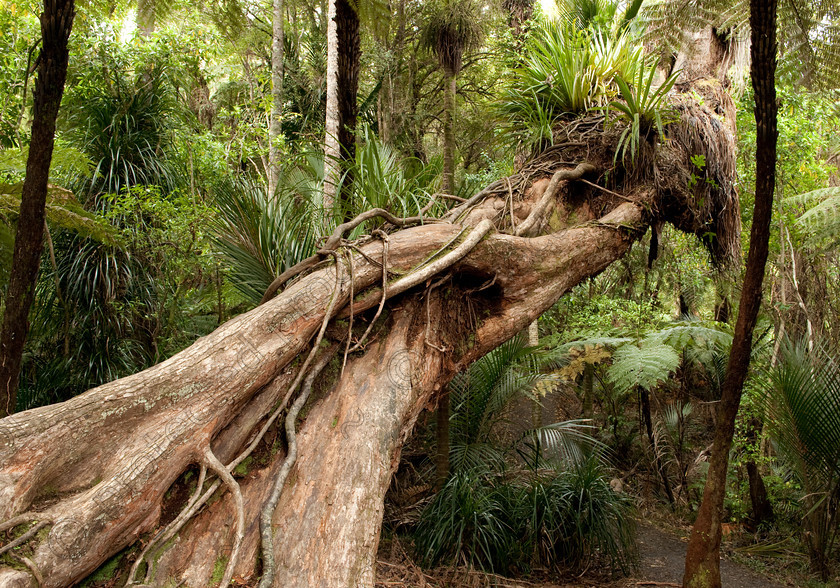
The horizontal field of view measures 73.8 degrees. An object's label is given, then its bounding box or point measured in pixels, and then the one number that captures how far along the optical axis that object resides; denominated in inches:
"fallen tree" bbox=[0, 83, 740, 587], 88.7
